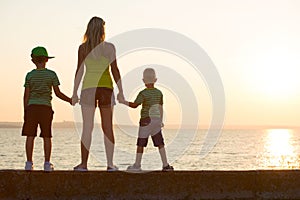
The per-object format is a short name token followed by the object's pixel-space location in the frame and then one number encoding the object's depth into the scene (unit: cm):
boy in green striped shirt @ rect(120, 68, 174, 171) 1005
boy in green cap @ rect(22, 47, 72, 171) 876
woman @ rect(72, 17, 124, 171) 875
